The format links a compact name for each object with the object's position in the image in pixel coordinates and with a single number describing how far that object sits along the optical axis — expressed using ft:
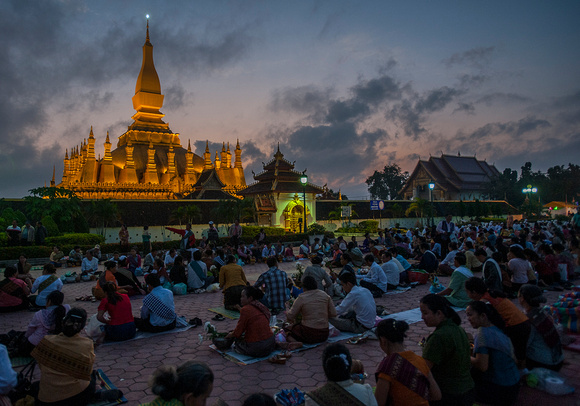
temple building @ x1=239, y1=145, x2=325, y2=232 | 97.22
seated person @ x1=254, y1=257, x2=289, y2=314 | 27.35
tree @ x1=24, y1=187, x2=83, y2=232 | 72.38
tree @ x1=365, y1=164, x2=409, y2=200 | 220.23
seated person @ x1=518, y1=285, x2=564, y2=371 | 16.66
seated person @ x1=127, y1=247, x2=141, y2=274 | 42.17
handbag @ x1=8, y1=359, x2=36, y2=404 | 14.23
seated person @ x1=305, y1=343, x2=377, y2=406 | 10.62
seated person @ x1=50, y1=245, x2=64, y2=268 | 54.29
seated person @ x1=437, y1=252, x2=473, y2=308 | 27.45
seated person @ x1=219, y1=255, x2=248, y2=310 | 28.71
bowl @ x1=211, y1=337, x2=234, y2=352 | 21.07
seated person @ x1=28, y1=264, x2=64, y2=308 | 27.20
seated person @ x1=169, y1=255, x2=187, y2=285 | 36.63
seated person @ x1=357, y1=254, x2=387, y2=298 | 33.14
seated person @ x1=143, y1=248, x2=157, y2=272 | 46.33
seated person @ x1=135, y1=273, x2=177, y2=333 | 24.34
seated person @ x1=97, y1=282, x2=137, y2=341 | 22.75
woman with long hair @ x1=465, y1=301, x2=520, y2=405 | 14.25
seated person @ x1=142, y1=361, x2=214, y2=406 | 9.42
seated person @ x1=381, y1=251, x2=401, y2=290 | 35.47
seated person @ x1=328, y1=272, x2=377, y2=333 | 23.20
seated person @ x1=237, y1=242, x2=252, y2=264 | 55.77
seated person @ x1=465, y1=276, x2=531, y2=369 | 16.70
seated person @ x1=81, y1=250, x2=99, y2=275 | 45.01
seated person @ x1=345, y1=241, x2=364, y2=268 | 39.68
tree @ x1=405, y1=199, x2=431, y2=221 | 131.85
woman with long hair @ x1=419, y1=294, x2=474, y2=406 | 12.78
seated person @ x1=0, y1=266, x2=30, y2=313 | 29.37
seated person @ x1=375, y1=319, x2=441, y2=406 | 11.16
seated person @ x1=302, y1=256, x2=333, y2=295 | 28.07
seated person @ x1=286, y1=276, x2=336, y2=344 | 21.09
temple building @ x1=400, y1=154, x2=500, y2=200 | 170.30
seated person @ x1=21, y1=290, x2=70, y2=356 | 18.25
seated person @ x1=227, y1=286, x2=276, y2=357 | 19.81
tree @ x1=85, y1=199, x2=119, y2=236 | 82.94
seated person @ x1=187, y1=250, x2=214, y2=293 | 37.24
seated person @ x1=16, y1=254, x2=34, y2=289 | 32.63
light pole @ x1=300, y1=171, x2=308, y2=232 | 70.56
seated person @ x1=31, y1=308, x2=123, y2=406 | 13.75
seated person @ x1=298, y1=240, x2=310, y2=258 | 61.00
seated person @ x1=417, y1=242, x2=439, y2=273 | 40.16
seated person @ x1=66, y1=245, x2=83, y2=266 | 55.11
